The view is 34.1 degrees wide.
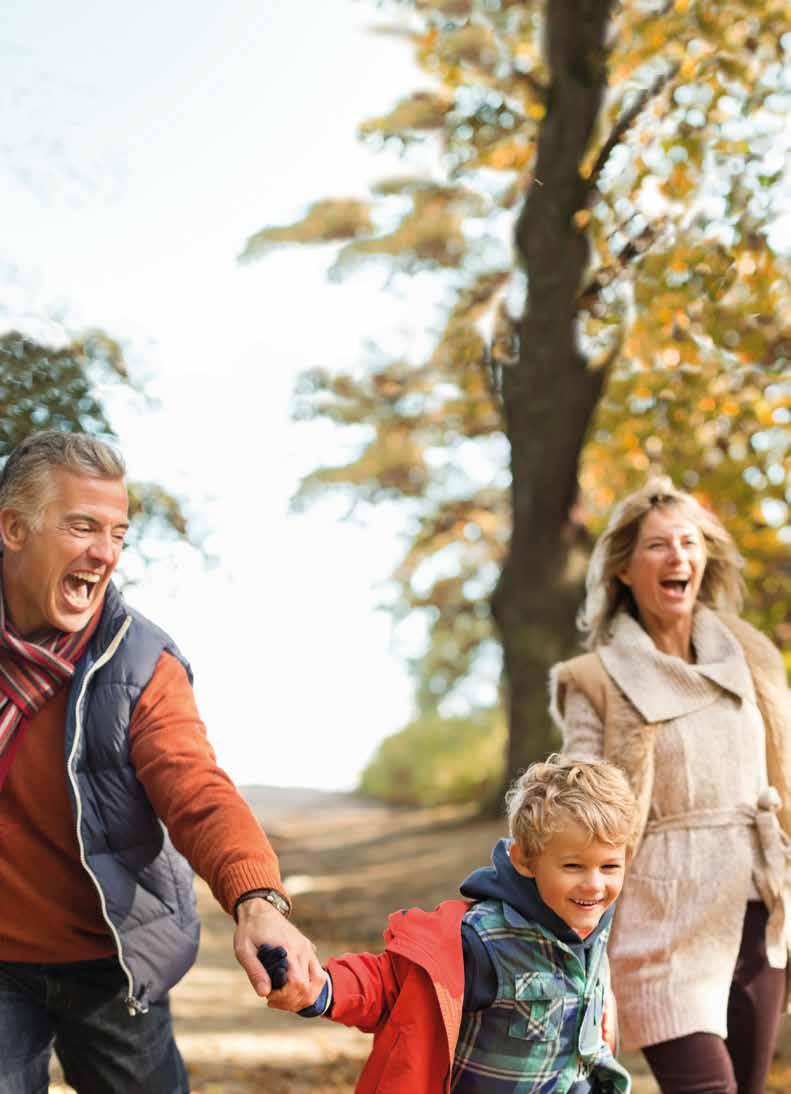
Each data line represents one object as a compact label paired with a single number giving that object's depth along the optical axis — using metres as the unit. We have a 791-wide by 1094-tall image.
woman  3.25
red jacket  2.30
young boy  2.33
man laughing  2.49
